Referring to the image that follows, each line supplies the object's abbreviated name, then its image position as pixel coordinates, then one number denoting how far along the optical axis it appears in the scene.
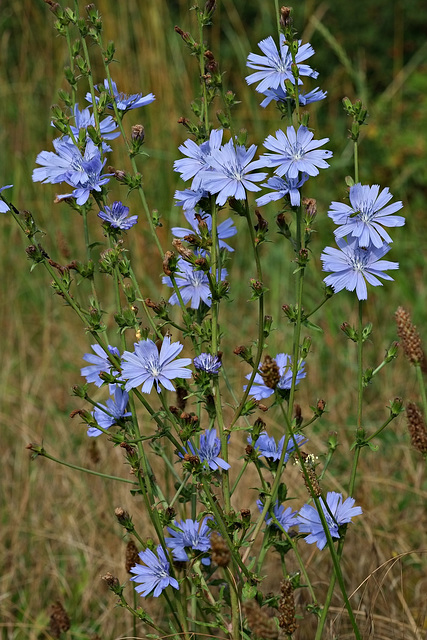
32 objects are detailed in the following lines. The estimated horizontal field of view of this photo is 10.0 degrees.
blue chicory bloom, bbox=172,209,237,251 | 1.30
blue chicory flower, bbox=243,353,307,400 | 1.29
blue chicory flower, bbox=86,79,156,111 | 1.30
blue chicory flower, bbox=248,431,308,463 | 1.30
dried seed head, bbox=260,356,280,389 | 1.21
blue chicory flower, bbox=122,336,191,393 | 1.25
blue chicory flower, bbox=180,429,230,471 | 1.27
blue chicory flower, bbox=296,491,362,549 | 1.28
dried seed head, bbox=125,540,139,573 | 1.34
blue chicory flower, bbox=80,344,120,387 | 1.30
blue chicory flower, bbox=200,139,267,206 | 1.24
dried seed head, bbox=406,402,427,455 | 1.33
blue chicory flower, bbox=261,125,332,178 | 1.24
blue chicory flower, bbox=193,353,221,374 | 1.25
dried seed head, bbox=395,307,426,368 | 1.34
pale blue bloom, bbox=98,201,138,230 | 1.27
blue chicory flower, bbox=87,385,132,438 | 1.30
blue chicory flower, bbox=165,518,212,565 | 1.29
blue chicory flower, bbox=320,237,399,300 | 1.25
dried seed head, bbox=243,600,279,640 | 1.15
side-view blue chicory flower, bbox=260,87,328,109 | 1.26
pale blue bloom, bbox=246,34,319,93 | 1.25
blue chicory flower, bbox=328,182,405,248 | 1.25
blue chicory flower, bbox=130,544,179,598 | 1.29
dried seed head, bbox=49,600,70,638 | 1.40
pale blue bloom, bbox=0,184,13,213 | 1.24
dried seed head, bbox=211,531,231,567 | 1.16
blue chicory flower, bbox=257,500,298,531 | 1.30
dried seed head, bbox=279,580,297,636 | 1.24
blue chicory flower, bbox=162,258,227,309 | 1.29
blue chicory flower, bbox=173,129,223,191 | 1.25
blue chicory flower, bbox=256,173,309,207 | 1.24
